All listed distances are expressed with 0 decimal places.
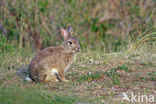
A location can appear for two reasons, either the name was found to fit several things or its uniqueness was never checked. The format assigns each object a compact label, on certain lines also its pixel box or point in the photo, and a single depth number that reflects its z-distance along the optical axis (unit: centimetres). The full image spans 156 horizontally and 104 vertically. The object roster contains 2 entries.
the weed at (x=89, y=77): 1929
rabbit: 1866
